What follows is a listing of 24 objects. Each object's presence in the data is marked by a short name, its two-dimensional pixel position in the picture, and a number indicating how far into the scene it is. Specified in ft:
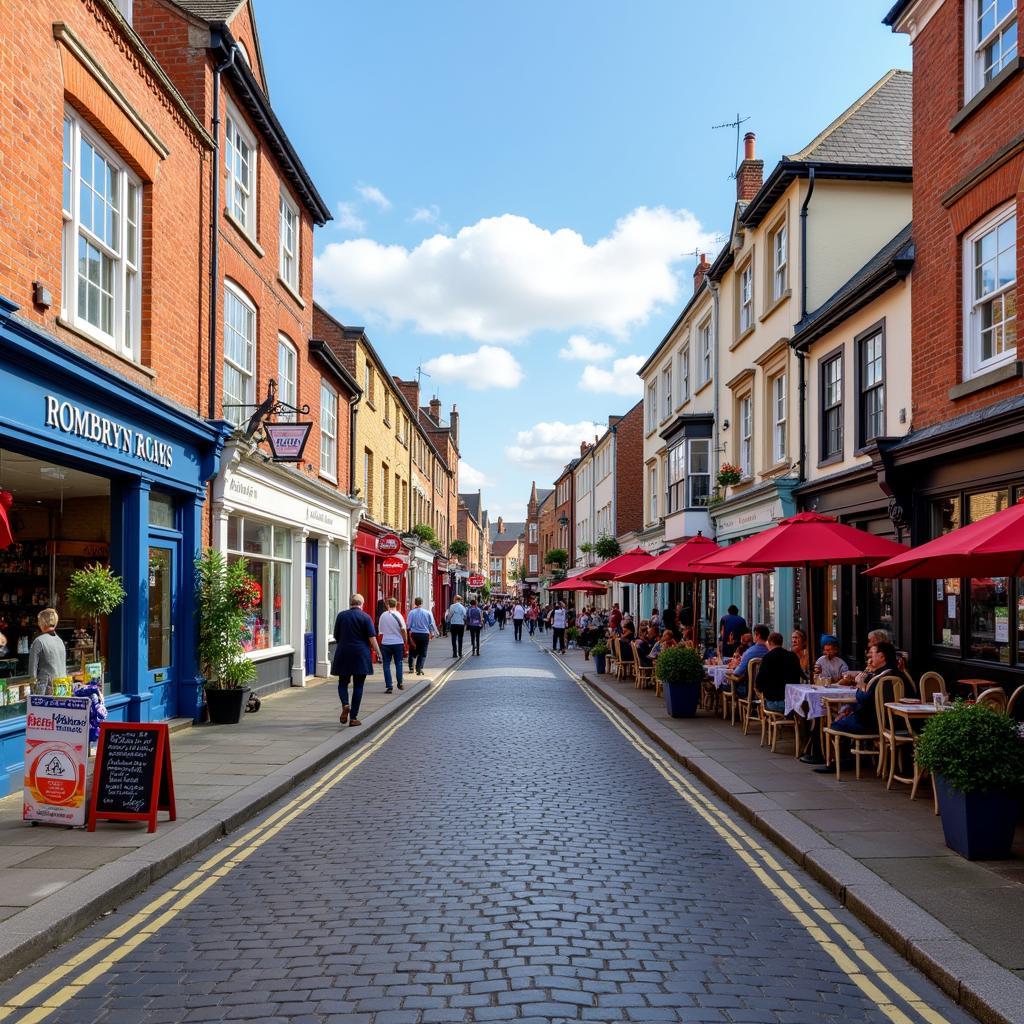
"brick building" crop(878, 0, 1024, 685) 35.45
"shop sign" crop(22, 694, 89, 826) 24.06
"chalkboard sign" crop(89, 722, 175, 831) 23.95
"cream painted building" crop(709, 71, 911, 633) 60.64
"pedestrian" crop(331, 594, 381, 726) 43.83
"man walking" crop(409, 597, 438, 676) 74.74
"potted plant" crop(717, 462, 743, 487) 75.05
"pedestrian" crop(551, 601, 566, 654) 114.62
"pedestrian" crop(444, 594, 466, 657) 98.43
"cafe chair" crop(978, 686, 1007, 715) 27.73
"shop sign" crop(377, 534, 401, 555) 78.95
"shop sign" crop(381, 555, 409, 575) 78.33
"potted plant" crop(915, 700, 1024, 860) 21.35
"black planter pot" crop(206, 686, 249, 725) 44.14
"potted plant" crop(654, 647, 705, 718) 46.91
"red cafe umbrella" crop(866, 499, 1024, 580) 21.33
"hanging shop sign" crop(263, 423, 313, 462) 50.57
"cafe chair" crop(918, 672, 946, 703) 32.04
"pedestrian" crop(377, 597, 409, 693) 63.31
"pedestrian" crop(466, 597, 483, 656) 107.86
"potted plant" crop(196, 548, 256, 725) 44.32
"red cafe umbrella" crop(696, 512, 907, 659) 35.73
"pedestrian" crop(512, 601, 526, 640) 147.95
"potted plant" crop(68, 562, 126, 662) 33.50
